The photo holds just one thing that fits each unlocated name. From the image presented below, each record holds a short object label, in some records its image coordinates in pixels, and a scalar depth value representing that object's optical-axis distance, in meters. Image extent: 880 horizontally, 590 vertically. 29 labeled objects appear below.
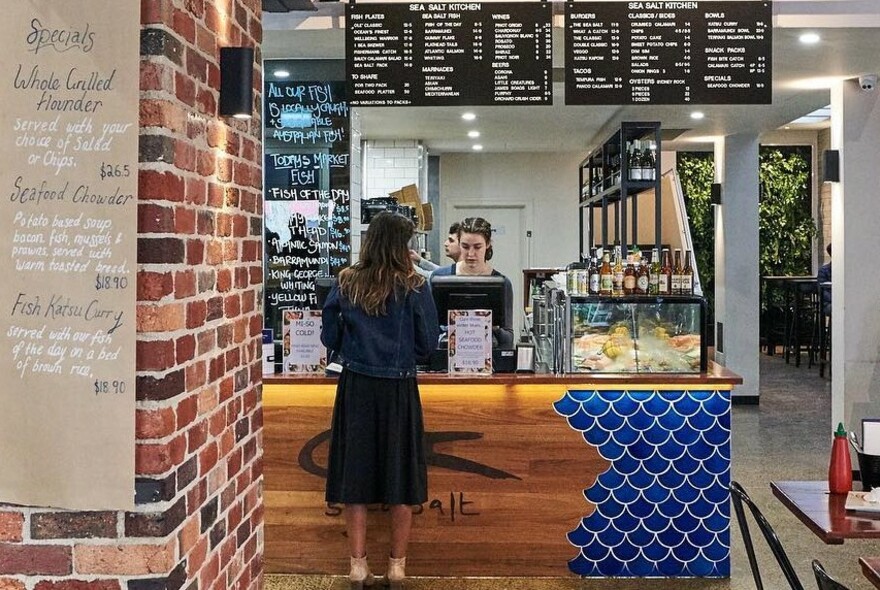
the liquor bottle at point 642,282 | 4.32
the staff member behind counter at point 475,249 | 5.31
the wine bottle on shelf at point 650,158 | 7.23
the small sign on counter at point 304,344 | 4.31
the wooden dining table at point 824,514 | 2.53
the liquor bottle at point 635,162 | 7.16
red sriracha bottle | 2.90
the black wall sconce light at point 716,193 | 8.88
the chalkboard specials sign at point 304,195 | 5.75
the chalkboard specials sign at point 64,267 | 1.95
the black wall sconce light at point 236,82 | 2.35
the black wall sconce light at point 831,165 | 6.22
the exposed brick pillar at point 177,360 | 1.97
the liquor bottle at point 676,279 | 4.33
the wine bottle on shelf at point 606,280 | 4.32
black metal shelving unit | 7.04
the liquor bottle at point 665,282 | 4.35
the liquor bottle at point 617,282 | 4.35
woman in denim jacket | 3.76
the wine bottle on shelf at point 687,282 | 4.32
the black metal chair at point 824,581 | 2.14
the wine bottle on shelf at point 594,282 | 4.34
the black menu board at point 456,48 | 4.54
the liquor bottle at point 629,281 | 4.33
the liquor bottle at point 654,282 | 4.36
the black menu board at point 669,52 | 4.54
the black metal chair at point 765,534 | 2.54
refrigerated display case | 4.27
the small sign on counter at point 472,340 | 4.25
